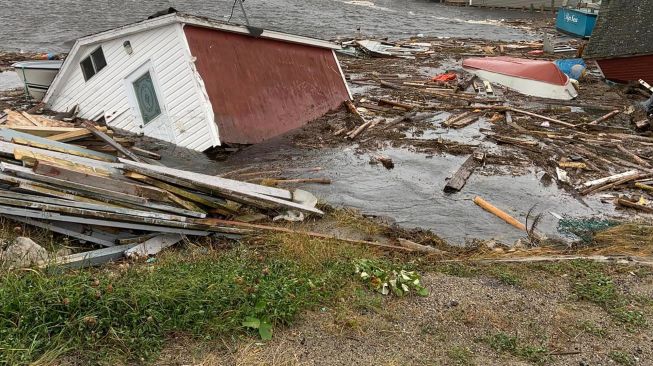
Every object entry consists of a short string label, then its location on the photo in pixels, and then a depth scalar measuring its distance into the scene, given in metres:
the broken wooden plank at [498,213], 10.48
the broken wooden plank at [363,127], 15.73
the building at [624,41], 22.72
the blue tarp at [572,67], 24.42
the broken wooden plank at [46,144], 9.66
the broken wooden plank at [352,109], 17.30
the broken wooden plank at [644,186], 12.44
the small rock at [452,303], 6.31
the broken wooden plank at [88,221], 7.29
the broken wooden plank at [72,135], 11.45
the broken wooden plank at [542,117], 17.24
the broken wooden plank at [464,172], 12.30
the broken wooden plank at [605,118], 17.55
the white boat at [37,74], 16.47
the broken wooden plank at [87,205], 7.39
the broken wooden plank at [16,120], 12.70
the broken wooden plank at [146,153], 12.36
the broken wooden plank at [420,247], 8.27
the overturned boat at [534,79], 21.17
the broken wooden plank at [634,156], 13.92
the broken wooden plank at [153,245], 7.38
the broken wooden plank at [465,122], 17.22
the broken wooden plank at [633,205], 11.33
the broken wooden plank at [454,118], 17.33
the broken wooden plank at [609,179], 12.59
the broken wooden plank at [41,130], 11.54
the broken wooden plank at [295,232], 8.21
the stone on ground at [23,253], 6.14
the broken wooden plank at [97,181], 7.78
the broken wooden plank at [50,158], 8.16
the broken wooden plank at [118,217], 7.29
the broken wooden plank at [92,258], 6.44
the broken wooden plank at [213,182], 8.57
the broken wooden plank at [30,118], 13.02
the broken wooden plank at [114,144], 11.09
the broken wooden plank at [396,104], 18.92
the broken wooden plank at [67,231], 7.47
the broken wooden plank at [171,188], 8.46
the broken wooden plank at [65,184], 7.65
